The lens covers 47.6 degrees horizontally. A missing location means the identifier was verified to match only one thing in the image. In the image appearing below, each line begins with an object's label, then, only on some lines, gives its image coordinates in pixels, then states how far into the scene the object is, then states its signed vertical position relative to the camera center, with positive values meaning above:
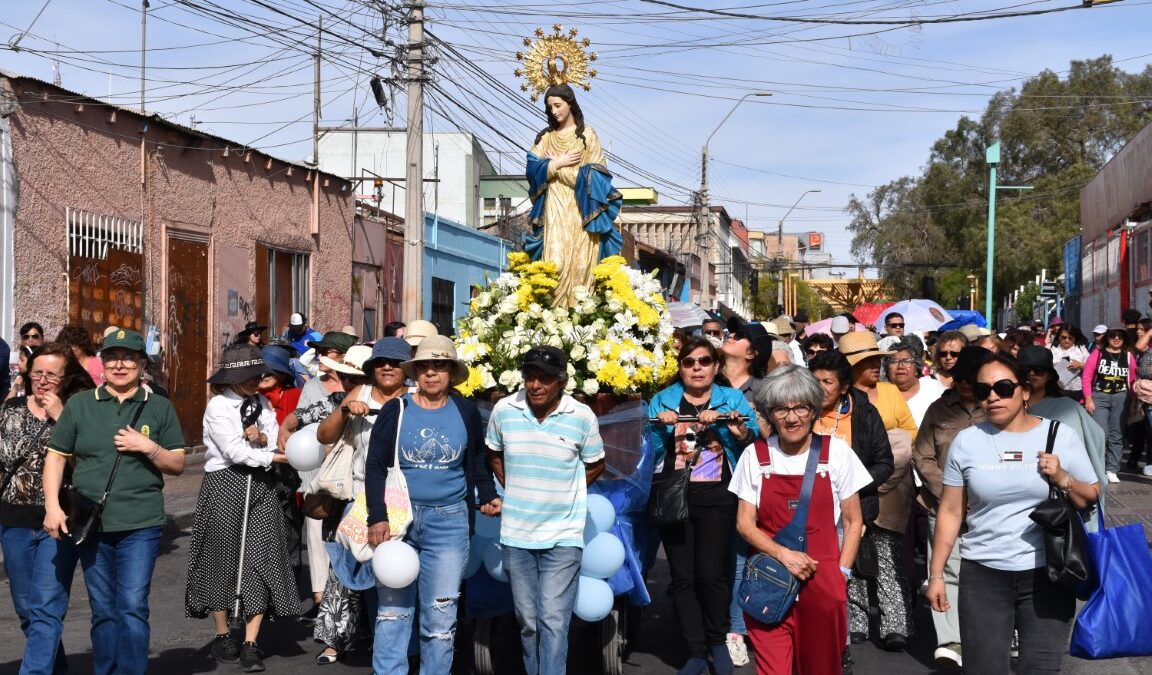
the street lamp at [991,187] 30.94 +4.11
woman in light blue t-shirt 5.11 -0.71
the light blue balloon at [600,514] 6.70 -0.87
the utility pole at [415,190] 16.98 +2.03
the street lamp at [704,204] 34.69 +3.75
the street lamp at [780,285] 63.91 +3.48
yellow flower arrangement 7.34 +0.08
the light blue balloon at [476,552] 6.87 -1.10
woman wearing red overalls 5.14 -0.69
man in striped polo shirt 6.06 -0.75
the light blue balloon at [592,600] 6.53 -1.28
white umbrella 18.25 +0.45
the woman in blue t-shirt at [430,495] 6.20 -0.72
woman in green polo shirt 6.08 -0.68
